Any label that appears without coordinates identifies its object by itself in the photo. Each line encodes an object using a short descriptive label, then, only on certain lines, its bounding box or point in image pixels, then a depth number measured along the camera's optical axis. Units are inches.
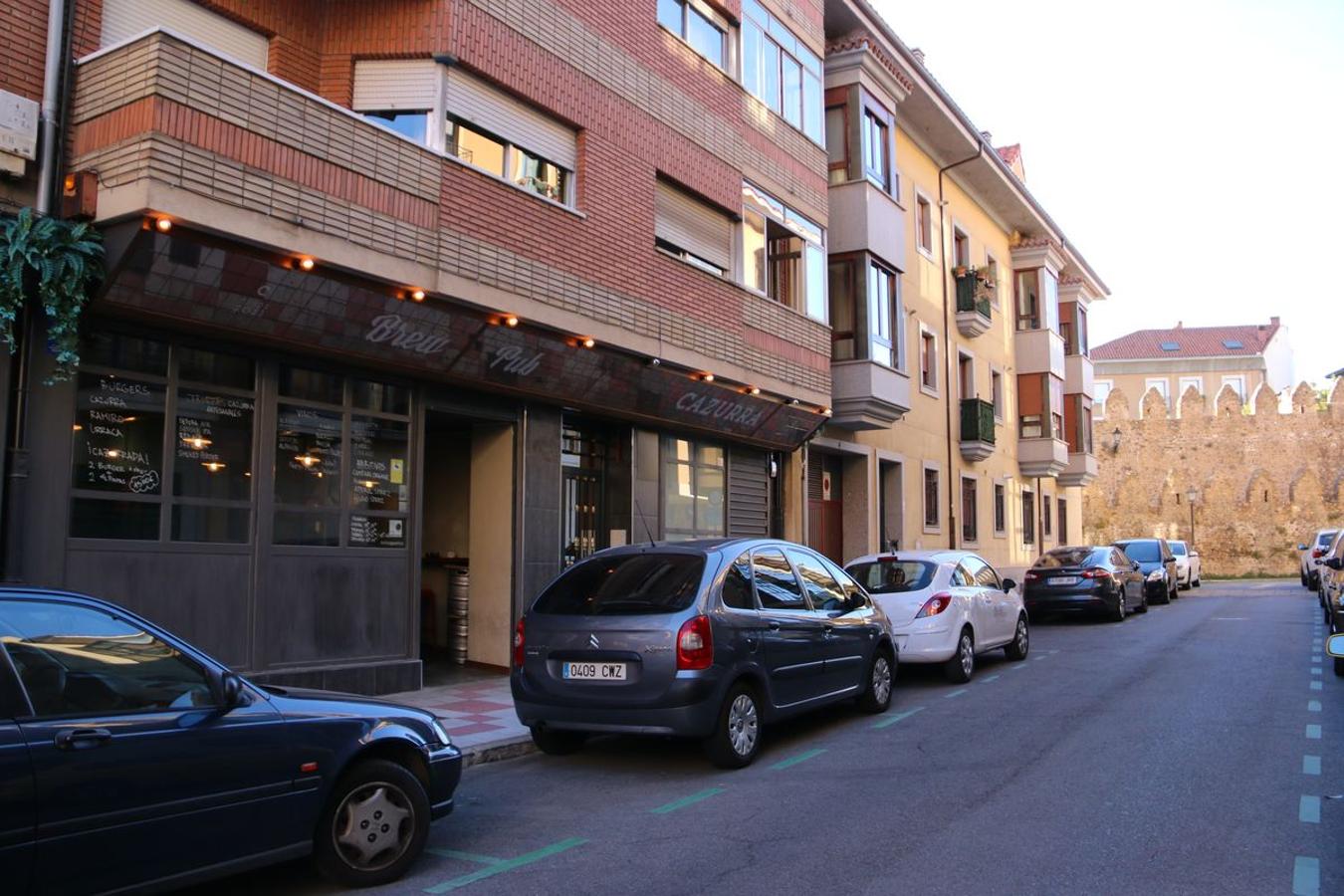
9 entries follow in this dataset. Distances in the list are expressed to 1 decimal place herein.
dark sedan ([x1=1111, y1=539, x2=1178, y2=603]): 1032.8
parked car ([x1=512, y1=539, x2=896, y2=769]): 299.4
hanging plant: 303.3
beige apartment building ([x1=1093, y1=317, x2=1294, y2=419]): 3102.9
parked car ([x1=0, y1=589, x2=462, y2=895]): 160.4
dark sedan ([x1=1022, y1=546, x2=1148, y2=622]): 812.0
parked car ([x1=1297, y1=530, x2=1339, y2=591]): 1156.4
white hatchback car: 483.2
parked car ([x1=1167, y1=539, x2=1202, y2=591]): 1286.9
